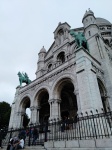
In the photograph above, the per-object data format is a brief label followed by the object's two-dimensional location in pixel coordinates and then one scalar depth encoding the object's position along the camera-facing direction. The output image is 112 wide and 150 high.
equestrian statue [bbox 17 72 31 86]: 20.38
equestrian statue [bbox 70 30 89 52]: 14.10
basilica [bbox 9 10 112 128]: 10.86
